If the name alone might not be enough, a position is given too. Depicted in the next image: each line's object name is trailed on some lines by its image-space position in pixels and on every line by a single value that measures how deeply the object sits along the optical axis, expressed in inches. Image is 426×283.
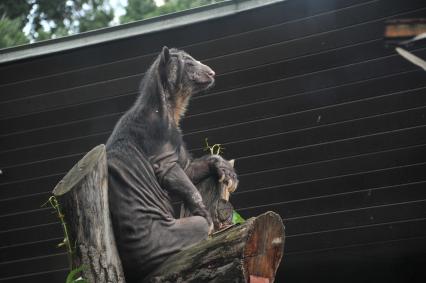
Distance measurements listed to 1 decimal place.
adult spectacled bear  203.2
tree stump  189.8
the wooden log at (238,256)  175.9
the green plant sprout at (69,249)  188.9
